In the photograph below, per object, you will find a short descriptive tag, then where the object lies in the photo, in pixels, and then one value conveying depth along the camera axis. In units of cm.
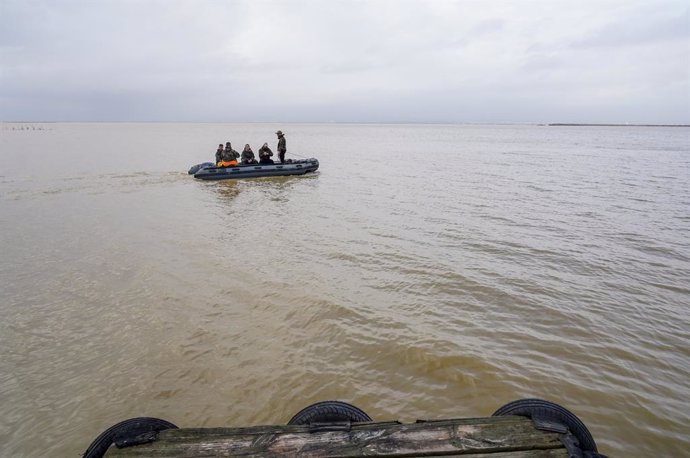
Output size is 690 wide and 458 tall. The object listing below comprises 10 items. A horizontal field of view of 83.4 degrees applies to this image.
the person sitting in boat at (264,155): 2186
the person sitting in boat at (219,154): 2155
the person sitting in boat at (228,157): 2125
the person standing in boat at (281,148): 2296
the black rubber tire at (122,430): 268
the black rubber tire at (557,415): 283
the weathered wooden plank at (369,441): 249
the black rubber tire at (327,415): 302
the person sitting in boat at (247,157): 2188
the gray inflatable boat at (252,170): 2073
